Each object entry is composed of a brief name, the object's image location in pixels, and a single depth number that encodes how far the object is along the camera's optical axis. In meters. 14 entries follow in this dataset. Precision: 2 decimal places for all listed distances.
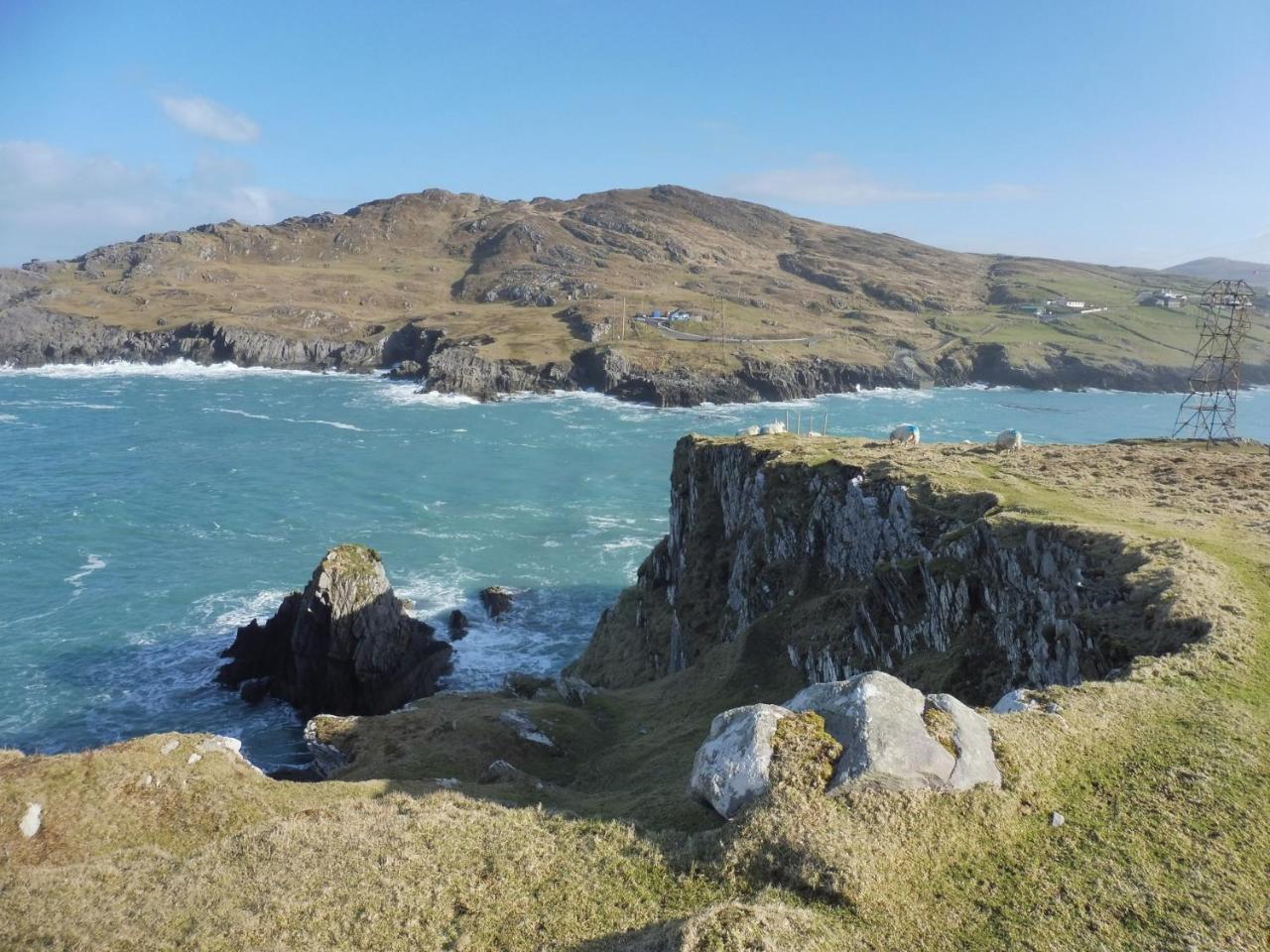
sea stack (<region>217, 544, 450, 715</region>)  47.72
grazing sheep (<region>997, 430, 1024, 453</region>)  47.22
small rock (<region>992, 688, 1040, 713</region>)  17.02
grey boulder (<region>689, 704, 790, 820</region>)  14.43
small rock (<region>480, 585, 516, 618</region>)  58.84
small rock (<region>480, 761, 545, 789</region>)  24.47
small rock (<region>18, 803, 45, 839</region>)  18.30
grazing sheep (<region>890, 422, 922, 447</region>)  50.31
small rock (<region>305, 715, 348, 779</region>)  30.31
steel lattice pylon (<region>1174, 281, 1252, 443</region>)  48.87
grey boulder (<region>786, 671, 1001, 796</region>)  13.84
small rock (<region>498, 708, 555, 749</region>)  30.56
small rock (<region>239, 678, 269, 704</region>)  47.91
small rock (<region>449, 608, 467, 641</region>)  55.44
